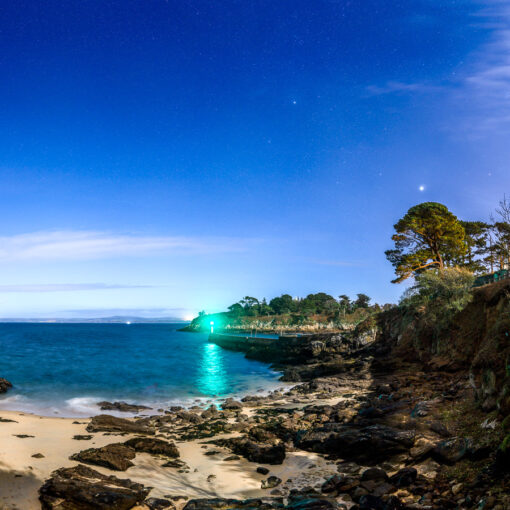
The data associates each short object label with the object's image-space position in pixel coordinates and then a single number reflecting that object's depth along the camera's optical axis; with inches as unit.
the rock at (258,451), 458.6
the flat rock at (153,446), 503.8
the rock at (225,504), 321.7
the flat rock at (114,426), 644.1
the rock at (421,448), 371.2
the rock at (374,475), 342.1
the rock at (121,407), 925.2
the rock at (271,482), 384.2
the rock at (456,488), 284.6
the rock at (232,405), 892.1
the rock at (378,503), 281.0
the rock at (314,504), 292.8
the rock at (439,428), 412.5
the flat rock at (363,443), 407.5
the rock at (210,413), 798.5
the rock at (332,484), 350.3
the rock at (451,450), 339.3
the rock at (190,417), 753.0
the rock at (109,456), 427.8
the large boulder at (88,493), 320.2
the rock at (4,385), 1160.8
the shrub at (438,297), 984.9
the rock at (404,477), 323.0
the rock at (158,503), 333.4
